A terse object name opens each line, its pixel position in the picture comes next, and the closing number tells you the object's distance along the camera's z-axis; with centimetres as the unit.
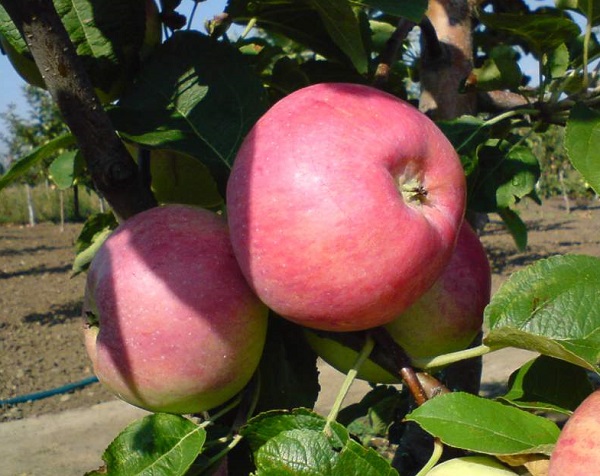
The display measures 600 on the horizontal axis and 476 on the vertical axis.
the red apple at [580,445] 24
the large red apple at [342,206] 26
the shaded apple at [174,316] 29
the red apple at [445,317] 32
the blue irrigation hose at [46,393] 182
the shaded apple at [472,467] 27
